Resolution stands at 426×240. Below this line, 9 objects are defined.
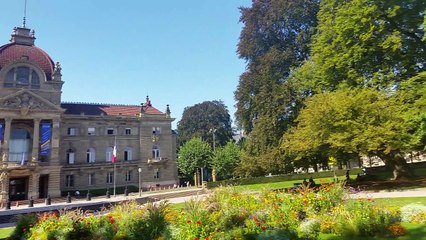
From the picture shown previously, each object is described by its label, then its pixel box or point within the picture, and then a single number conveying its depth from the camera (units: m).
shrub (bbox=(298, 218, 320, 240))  11.10
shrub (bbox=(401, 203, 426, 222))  12.68
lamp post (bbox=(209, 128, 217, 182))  81.19
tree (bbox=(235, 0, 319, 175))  38.56
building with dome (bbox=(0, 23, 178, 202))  48.12
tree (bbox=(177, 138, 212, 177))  61.12
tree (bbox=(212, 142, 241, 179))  56.88
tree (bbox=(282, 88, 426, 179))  25.06
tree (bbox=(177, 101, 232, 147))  87.31
